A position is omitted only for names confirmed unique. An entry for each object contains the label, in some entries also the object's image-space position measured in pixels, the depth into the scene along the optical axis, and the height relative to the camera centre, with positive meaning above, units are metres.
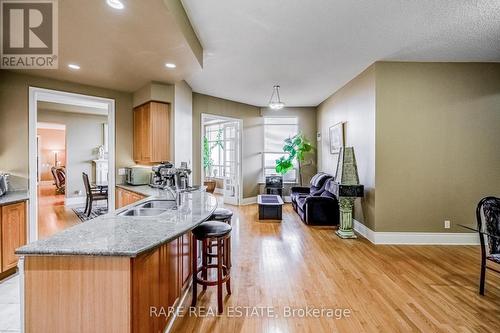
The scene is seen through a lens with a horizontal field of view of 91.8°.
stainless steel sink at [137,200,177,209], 2.76 -0.47
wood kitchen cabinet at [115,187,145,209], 3.78 -0.54
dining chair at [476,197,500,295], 2.46 -0.63
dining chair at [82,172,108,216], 5.83 -0.77
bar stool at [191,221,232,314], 2.25 -0.80
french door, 7.18 +0.07
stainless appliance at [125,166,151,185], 4.43 -0.20
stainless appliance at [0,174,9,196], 3.13 -0.26
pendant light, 5.34 +1.75
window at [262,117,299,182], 7.68 +0.84
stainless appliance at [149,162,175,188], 2.77 -0.13
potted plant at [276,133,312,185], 6.93 +0.41
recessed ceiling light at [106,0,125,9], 1.97 +1.33
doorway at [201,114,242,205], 7.16 +0.29
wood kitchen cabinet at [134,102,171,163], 4.13 +0.56
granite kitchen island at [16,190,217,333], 1.33 -0.67
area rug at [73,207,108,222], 5.71 -1.23
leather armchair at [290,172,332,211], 5.91 -0.66
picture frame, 5.42 +0.65
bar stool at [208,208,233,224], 2.96 -0.63
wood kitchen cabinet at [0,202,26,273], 2.79 -0.81
